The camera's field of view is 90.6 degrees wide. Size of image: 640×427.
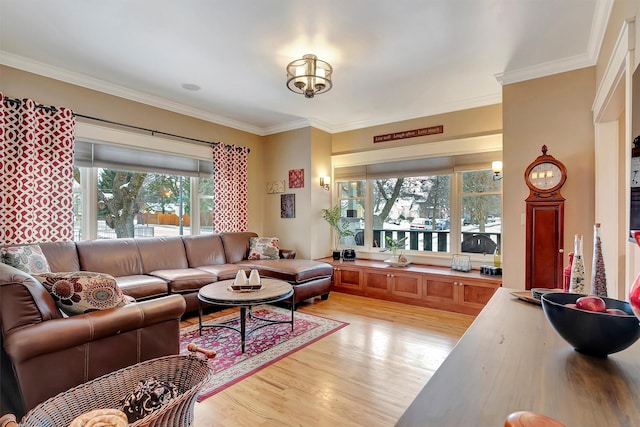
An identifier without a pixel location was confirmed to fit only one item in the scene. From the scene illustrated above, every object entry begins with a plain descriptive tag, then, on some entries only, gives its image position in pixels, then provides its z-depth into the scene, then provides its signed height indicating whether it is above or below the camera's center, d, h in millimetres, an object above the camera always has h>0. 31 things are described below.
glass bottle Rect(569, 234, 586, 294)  1418 -270
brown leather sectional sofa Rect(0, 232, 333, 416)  1612 -707
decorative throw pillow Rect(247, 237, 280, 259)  5070 -544
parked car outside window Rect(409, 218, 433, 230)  4969 -158
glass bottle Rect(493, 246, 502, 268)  4102 -589
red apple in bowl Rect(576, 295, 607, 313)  978 -284
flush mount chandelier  3104 +1433
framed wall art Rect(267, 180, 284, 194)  5691 +502
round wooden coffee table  2844 -759
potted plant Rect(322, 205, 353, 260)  5473 -147
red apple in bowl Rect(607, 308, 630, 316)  961 -304
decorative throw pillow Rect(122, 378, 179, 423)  1414 -854
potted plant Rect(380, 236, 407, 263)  4762 -522
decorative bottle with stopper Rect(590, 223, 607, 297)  1312 -248
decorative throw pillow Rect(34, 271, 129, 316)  1881 -462
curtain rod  3197 +1149
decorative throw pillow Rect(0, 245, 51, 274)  2736 -387
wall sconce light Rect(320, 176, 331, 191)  5542 +579
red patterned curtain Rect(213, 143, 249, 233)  5078 +439
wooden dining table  674 -431
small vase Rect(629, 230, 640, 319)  703 -184
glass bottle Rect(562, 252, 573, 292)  1566 -316
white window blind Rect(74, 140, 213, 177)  3773 +739
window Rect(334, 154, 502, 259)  4480 +133
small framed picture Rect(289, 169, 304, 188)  5402 +626
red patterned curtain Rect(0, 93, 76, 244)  3121 +443
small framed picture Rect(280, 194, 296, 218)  5539 +150
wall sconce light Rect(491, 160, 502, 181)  4037 +608
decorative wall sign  4711 +1259
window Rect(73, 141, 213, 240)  3852 +299
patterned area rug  2527 -1257
